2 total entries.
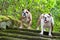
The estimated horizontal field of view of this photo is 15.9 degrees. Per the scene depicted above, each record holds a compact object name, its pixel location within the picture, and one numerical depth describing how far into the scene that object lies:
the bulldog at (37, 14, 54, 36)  5.72
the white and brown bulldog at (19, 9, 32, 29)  6.83
